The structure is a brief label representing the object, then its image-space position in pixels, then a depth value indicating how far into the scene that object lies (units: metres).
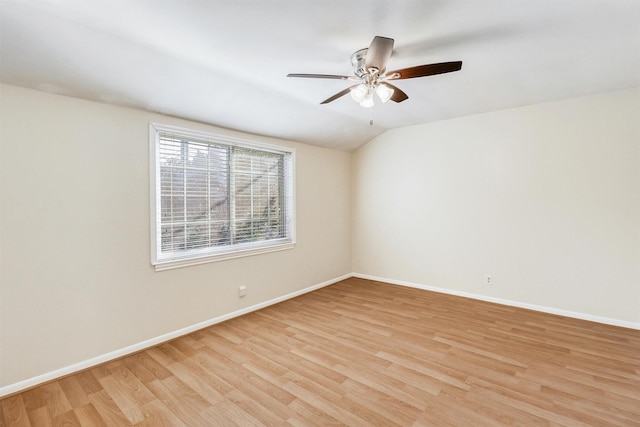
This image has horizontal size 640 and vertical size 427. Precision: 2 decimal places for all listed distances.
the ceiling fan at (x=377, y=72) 1.85
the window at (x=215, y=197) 2.91
